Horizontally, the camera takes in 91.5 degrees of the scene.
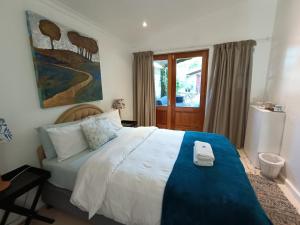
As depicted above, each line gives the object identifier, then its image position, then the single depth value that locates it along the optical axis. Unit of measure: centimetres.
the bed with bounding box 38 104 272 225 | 105
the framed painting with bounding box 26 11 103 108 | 175
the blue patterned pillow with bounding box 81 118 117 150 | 189
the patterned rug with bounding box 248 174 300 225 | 157
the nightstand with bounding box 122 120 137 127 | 321
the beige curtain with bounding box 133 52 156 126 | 381
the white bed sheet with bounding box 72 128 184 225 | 115
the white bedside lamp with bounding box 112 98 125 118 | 319
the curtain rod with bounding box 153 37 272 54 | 295
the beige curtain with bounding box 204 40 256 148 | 303
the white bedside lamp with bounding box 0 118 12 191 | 121
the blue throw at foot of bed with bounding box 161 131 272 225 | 101
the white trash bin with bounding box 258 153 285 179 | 213
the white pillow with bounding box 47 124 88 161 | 166
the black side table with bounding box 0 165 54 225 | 121
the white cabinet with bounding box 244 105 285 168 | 227
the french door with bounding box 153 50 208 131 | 356
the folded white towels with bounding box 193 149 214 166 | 147
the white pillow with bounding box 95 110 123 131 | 247
